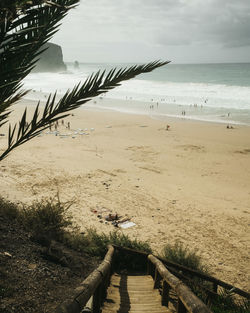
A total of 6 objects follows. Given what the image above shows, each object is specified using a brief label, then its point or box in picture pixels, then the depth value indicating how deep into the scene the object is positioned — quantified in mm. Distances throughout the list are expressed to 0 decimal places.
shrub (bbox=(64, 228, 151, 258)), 6145
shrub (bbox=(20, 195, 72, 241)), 6004
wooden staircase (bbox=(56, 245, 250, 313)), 2584
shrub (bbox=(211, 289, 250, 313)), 4289
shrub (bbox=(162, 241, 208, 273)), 5867
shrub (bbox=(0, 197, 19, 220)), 6478
